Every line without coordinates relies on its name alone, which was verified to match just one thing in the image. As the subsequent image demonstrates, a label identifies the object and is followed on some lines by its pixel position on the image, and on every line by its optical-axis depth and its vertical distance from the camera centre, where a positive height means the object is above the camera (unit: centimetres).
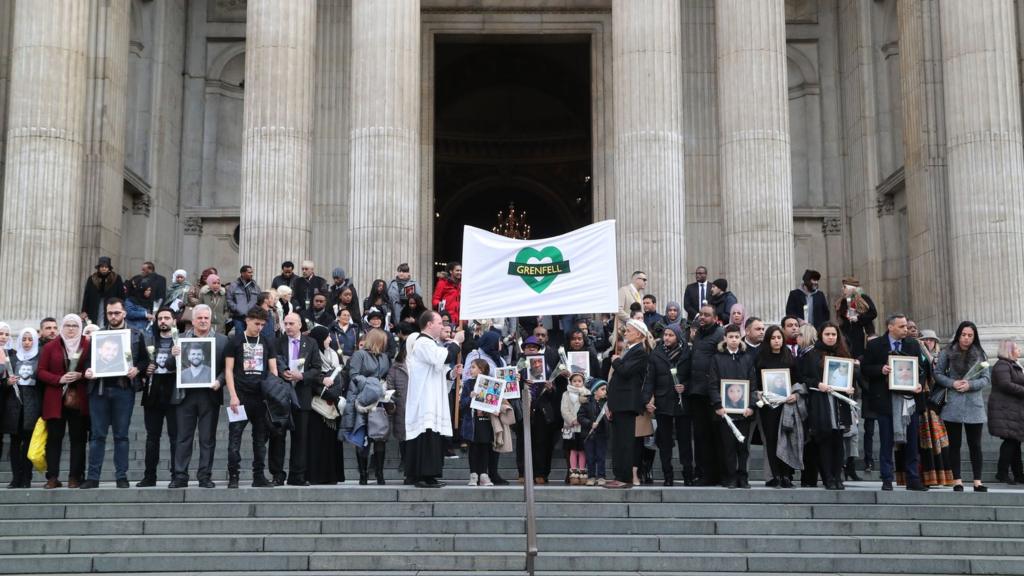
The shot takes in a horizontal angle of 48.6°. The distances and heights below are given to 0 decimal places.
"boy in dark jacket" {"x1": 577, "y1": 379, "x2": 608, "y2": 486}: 1543 -39
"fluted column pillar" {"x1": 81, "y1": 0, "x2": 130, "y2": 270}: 2525 +617
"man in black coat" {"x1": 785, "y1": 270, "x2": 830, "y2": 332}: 2038 +179
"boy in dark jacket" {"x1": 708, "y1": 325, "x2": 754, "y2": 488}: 1483 +2
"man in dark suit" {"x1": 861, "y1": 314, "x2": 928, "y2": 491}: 1473 +0
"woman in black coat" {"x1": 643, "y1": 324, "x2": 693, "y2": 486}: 1517 +16
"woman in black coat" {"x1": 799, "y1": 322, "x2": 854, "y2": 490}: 1453 -24
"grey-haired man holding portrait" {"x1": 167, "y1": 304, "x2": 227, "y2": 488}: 1428 -12
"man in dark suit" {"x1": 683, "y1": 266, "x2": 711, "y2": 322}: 2062 +200
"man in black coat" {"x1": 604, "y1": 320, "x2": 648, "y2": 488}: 1468 +12
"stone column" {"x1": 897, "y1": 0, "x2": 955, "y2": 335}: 2470 +527
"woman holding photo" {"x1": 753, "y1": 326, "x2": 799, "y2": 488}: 1496 -13
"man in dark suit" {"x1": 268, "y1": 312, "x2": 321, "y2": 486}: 1523 +29
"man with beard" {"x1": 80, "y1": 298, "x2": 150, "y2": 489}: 1459 -2
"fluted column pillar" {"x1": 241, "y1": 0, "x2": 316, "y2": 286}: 2269 +543
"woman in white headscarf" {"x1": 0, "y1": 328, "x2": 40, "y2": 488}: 1500 +5
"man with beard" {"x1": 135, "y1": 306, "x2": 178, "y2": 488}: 1466 +12
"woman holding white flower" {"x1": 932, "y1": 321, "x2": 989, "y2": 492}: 1532 +11
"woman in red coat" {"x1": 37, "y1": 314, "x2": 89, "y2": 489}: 1475 +21
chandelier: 4453 +703
